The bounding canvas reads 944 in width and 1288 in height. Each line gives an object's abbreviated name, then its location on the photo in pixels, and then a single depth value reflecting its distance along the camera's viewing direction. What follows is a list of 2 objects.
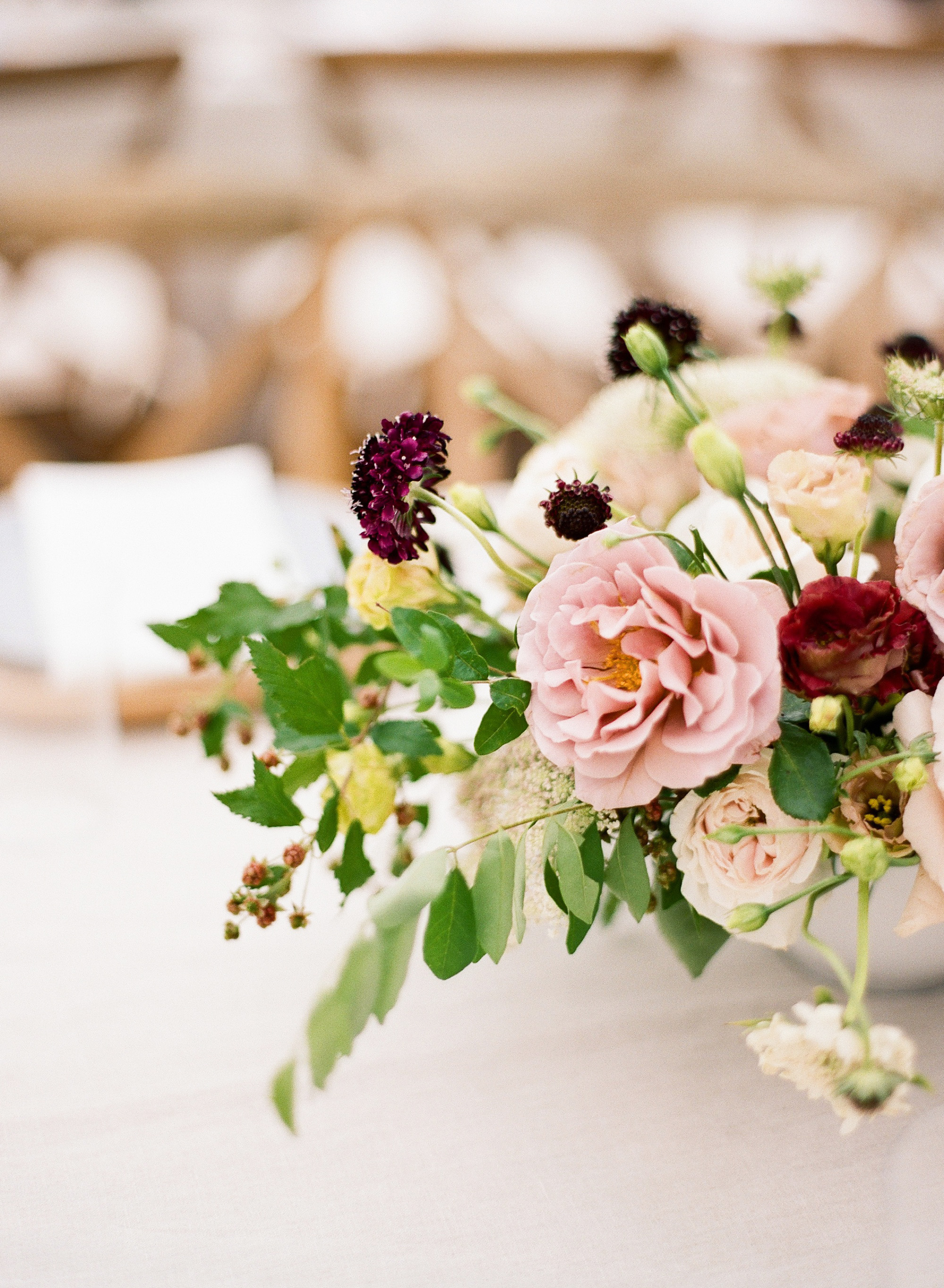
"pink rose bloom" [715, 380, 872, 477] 0.58
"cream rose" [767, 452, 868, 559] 0.43
